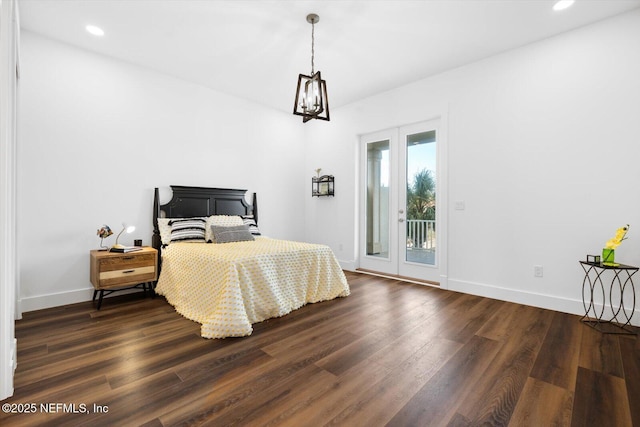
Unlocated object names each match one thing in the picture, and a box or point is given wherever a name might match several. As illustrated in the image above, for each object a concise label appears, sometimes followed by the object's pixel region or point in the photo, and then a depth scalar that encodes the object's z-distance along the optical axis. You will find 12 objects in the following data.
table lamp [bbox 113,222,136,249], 3.23
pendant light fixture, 2.54
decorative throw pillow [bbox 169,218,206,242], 3.66
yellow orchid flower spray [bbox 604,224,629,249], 2.52
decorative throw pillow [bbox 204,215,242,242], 3.89
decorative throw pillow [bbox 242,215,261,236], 4.38
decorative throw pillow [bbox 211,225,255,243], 3.71
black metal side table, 2.59
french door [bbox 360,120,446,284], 4.04
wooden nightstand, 2.99
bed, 2.54
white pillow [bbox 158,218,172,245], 3.62
